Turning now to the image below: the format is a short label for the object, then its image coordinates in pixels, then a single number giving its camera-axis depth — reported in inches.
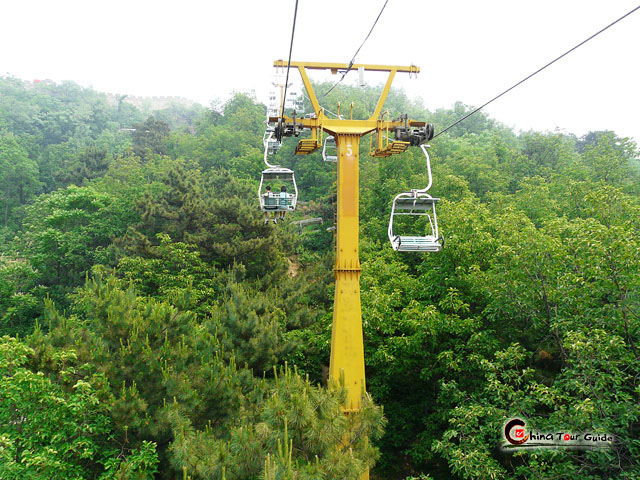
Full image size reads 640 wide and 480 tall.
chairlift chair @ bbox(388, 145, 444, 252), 299.4
